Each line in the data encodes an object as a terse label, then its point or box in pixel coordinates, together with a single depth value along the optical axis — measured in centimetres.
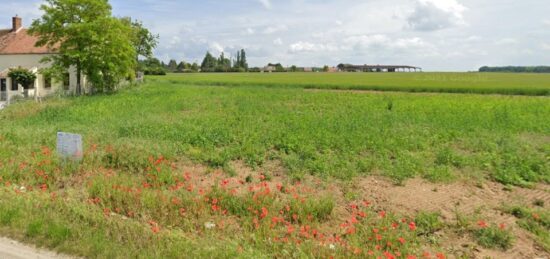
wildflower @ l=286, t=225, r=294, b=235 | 381
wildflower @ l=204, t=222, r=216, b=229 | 412
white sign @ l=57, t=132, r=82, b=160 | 625
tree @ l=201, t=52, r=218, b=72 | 11712
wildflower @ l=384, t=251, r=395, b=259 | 320
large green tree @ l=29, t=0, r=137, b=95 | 2362
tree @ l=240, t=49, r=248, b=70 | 12356
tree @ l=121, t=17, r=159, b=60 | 4212
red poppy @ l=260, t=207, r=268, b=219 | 425
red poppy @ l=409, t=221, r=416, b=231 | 391
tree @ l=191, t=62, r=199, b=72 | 11538
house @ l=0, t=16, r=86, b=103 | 2750
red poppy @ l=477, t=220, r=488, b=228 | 411
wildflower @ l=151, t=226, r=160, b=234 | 382
